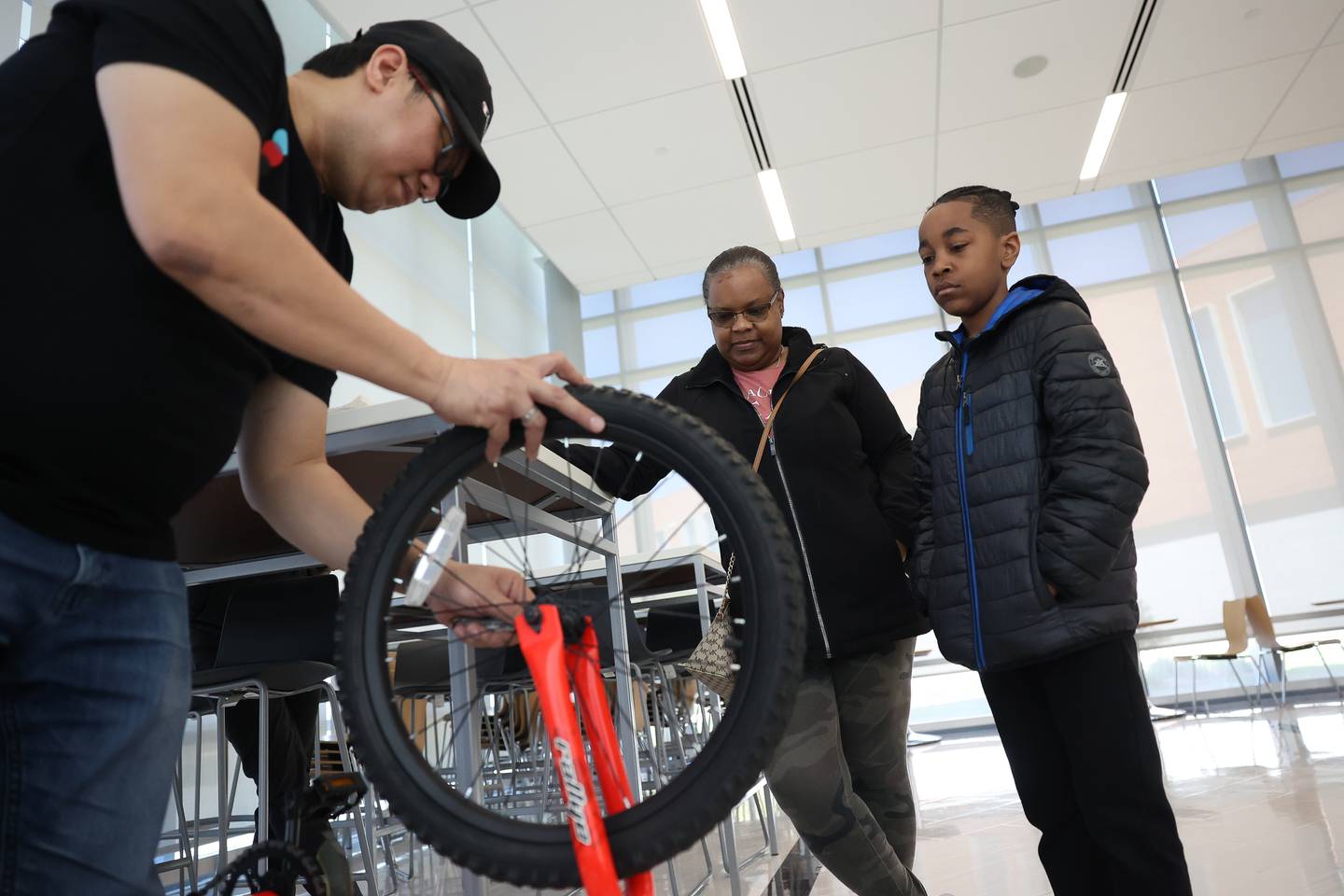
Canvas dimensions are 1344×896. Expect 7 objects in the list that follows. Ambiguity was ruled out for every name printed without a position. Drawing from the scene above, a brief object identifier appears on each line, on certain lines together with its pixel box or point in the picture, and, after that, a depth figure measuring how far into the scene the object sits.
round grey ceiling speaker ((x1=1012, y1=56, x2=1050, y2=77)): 4.96
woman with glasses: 1.51
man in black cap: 0.62
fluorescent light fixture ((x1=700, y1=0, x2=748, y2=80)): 4.31
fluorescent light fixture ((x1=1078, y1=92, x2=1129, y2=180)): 5.56
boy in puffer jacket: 1.35
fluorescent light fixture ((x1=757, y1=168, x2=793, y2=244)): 6.02
